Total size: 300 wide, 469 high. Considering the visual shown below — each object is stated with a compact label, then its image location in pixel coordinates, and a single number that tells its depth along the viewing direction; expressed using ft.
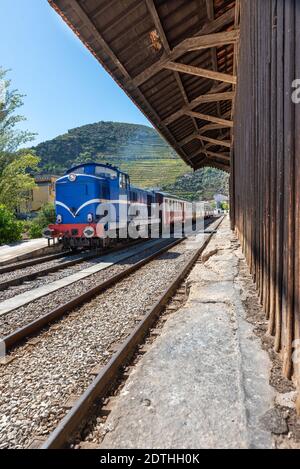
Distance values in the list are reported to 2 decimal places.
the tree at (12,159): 78.28
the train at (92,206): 41.91
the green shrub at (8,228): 56.49
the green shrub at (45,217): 79.56
